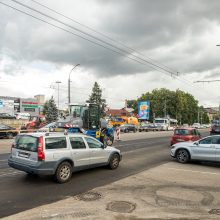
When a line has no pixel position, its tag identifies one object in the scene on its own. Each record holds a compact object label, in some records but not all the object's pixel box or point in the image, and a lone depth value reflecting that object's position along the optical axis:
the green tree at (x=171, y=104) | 108.12
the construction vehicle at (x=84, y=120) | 17.86
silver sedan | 12.58
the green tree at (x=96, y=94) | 106.06
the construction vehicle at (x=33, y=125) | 37.71
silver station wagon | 8.51
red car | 19.39
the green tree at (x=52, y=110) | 73.10
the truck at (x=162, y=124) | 61.35
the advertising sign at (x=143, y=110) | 74.19
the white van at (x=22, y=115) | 65.41
